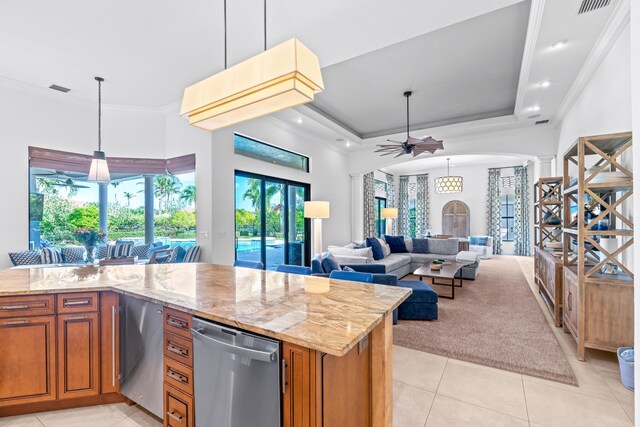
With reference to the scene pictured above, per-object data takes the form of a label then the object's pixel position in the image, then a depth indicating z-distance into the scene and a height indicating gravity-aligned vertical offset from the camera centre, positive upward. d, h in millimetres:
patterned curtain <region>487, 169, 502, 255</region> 10656 +255
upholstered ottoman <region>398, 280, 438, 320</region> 3854 -1180
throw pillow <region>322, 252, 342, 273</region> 4000 -662
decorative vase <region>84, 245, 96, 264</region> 3988 -449
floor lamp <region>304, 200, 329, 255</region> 4930 +83
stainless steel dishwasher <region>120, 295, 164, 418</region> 1916 -935
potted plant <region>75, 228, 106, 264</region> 3936 -293
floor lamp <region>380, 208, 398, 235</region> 8688 +95
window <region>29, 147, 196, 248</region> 4578 +313
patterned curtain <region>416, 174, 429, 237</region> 12062 +440
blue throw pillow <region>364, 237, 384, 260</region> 6453 -700
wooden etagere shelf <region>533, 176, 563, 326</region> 4242 -302
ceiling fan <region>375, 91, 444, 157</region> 5301 +1295
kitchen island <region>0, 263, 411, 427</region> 1279 -664
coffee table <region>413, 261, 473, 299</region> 4857 -972
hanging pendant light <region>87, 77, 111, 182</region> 4105 +685
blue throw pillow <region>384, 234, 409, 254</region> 7523 -735
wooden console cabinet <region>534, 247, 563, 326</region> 3648 -905
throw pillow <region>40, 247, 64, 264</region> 4301 -577
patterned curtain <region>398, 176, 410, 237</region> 12641 +352
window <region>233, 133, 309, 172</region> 5379 +1295
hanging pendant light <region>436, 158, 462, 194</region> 9781 +1066
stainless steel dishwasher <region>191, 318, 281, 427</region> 1328 -787
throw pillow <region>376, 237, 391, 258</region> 6765 -756
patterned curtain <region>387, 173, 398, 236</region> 12023 +900
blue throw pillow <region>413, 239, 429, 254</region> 7547 -771
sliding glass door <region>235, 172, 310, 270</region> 5431 -83
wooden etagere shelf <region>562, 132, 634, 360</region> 2559 -541
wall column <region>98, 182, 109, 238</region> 5242 +197
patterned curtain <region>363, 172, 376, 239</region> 8888 +317
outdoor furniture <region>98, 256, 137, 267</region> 4039 -612
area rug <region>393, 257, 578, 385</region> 2744 -1368
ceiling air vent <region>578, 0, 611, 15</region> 2574 +1880
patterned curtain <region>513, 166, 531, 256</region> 10133 +131
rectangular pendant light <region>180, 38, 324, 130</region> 1641 +782
